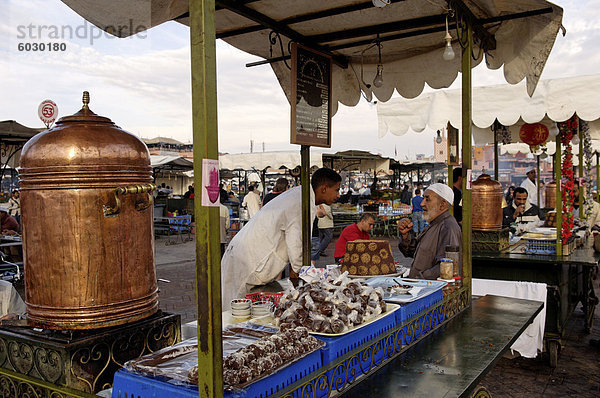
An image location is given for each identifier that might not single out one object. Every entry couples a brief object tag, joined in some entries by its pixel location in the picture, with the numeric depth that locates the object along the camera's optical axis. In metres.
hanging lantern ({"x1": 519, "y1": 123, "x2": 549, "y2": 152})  7.68
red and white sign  5.66
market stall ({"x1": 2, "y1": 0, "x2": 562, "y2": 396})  1.34
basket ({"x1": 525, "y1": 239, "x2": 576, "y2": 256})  5.31
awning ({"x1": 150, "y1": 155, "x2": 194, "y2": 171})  16.58
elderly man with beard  3.93
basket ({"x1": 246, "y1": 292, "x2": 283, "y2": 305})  2.68
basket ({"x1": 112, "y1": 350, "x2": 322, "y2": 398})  1.39
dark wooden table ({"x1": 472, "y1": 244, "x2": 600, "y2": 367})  4.97
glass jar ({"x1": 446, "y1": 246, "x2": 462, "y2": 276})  3.23
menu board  3.33
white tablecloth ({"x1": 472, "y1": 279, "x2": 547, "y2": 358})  4.82
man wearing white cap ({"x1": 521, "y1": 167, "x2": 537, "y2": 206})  12.28
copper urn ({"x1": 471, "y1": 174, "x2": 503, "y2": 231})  5.70
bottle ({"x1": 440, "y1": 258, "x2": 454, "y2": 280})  3.09
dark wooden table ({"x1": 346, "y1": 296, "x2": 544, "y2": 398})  1.81
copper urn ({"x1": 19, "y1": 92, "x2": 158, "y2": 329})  1.64
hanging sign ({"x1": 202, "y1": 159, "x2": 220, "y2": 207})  1.33
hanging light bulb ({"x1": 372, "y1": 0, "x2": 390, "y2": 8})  2.41
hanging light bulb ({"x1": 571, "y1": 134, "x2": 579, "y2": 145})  9.29
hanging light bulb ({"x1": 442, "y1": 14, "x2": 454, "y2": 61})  3.15
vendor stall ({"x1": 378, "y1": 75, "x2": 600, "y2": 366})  5.09
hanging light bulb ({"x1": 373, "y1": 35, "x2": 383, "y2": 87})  4.03
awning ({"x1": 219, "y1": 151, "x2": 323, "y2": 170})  15.95
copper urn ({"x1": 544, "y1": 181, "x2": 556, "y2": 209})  10.29
